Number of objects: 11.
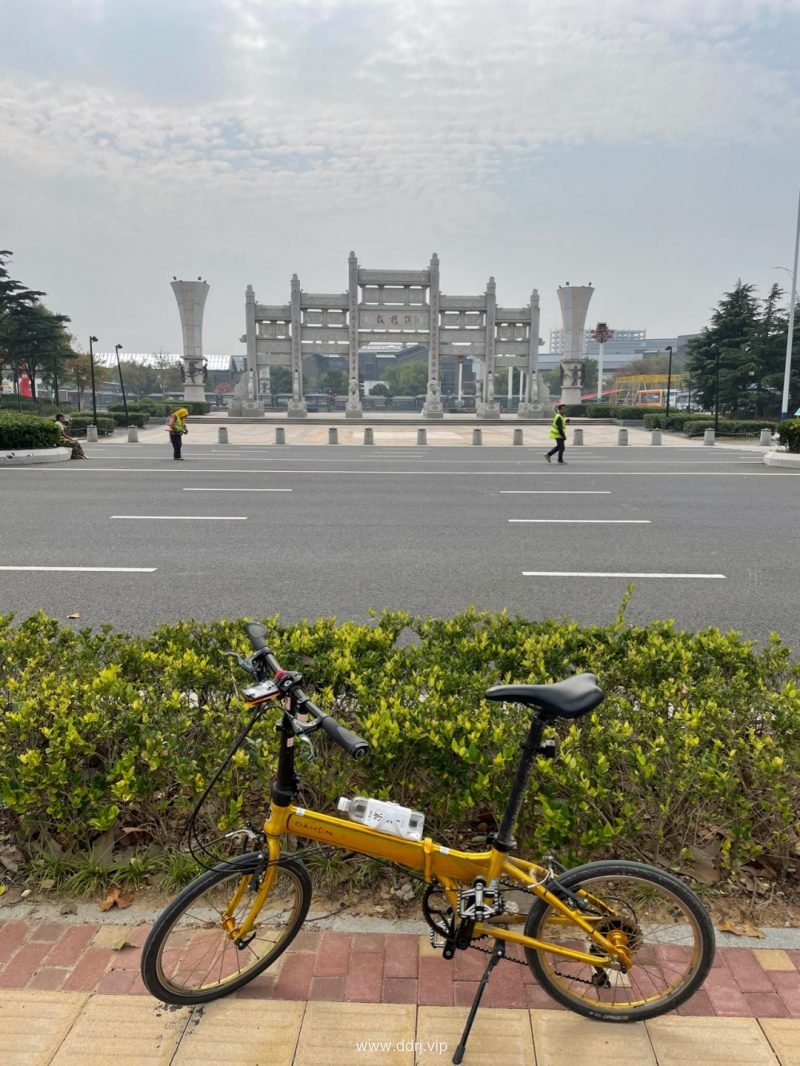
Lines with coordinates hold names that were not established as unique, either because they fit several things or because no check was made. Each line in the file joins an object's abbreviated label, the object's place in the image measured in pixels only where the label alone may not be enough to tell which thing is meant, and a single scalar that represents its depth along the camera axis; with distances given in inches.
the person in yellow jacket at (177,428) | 769.6
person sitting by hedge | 791.7
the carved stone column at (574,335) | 2062.0
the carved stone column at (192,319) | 2038.6
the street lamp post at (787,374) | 1209.9
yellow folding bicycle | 82.0
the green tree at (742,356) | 1625.2
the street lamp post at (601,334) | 2625.5
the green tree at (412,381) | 4463.6
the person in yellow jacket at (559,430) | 768.3
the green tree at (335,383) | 4411.9
